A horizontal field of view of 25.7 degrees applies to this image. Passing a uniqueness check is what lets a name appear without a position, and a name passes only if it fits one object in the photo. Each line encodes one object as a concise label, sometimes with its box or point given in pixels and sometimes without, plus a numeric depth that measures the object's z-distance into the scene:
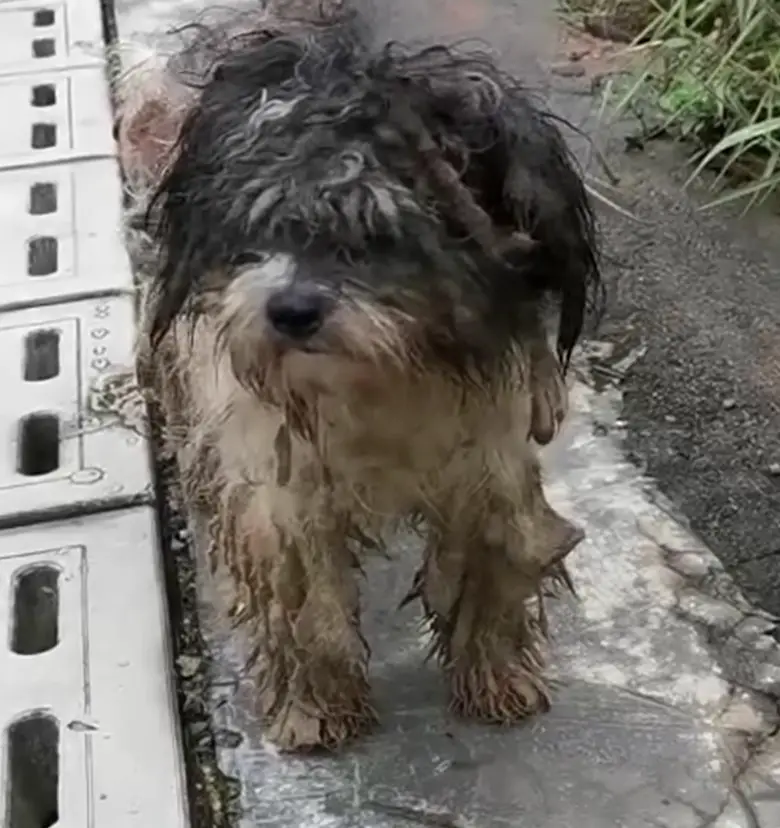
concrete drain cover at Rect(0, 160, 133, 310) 2.91
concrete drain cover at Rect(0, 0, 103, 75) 3.75
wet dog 1.70
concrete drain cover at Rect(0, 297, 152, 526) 2.46
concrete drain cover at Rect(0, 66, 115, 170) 3.35
